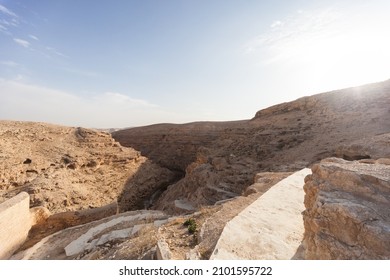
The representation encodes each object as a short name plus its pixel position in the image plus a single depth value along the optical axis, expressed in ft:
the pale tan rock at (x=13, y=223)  24.93
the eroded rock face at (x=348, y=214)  8.28
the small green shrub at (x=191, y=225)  16.19
